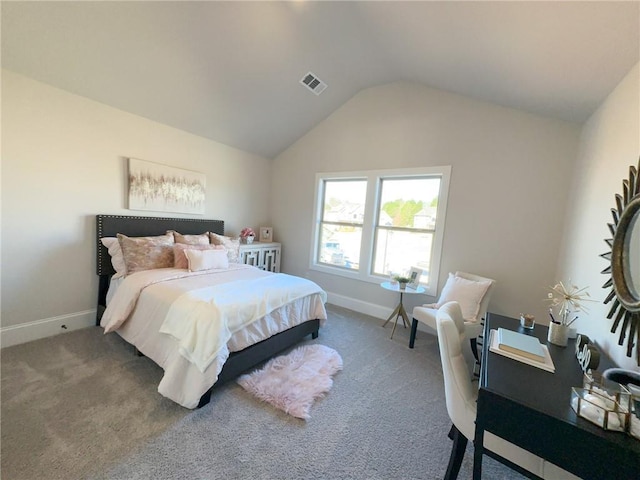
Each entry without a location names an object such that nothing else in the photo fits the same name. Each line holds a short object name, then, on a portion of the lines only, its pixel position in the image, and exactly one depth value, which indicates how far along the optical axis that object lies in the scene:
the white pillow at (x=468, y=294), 2.61
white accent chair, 2.57
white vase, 1.52
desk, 0.81
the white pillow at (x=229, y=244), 3.54
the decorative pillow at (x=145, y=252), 2.68
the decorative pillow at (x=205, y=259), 2.82
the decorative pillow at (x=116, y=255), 2.68
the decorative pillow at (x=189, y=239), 3.22
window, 3.36
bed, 1.81
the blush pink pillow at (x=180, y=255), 2.87
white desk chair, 1.08
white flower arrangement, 1.57
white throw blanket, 1.78
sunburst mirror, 1.18
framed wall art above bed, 3.09
